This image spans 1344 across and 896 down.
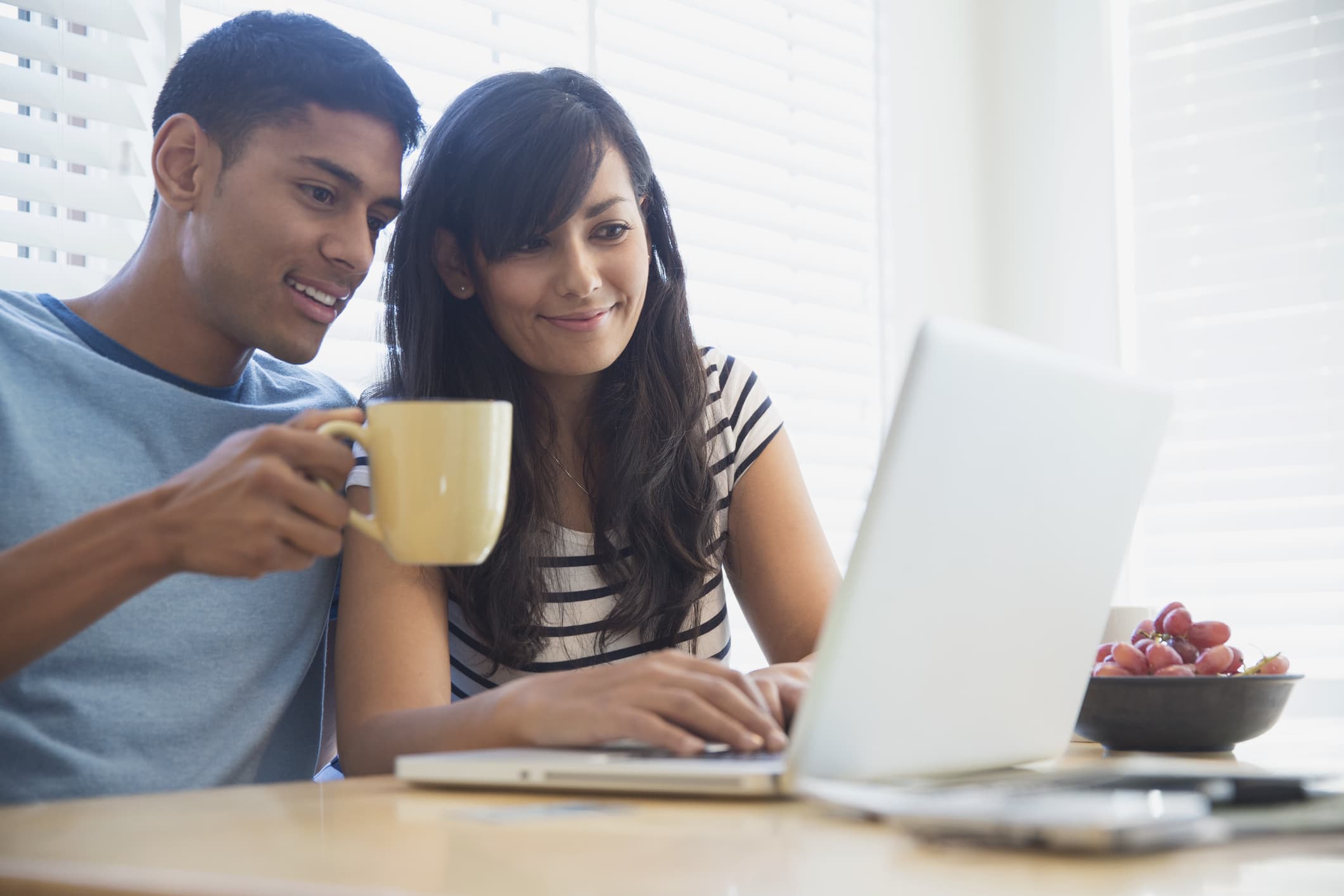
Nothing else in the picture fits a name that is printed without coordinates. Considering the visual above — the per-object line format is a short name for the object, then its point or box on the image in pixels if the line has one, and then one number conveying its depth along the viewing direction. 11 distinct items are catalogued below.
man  1.17
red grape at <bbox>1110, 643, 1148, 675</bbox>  1.09
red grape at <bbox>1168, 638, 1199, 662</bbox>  1.13
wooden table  0.50
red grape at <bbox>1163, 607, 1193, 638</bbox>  1.15
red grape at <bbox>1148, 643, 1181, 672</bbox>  1.08
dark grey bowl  1.04
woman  1.46
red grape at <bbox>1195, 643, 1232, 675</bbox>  1.08
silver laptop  0.66
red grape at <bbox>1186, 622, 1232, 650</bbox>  1.12
